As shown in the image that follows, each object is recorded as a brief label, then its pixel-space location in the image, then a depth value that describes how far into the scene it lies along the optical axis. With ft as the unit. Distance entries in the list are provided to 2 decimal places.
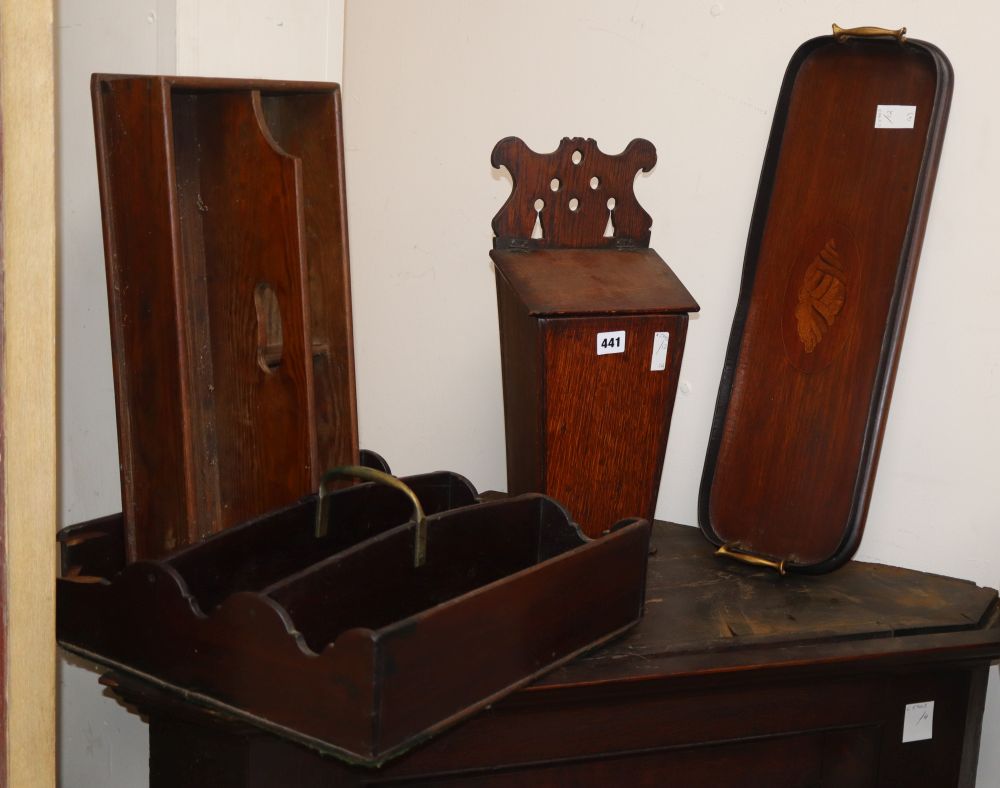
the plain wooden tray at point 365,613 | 3.81
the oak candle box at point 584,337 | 5.36
